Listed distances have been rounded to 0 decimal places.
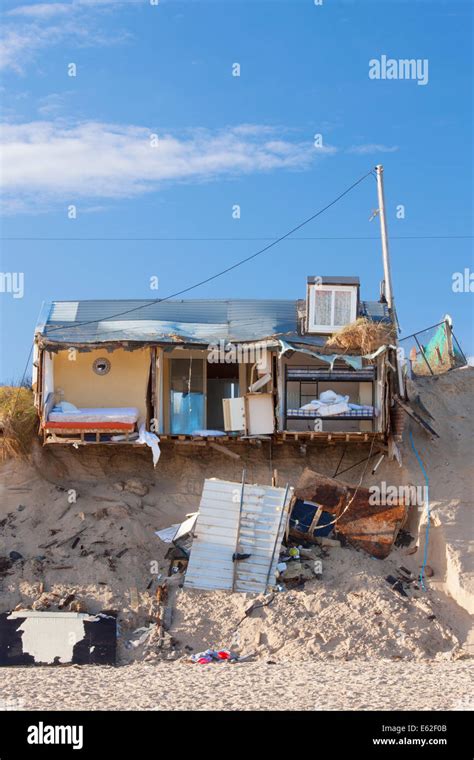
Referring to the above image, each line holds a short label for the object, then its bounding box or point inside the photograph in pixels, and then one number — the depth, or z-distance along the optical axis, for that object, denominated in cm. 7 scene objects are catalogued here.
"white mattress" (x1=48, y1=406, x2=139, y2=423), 2766
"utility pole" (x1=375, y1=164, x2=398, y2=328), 3167
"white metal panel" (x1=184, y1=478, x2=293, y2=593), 2466
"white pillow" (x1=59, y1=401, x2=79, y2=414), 2816
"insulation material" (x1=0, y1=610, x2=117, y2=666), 2222
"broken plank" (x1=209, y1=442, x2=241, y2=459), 2866
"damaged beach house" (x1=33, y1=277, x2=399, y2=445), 2802
